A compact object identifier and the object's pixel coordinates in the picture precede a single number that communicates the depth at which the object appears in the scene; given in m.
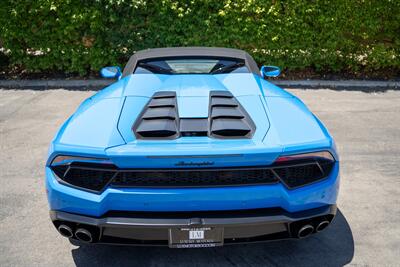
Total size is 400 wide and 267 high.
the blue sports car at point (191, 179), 2.41
